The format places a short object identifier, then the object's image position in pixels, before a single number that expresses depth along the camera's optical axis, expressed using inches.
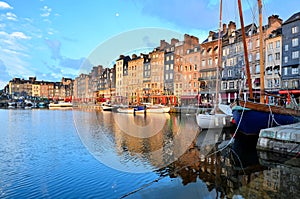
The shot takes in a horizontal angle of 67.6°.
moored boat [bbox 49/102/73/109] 4511.6
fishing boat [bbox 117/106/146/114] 2139.6
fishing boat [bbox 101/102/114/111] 2938.5
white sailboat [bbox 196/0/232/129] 944.3
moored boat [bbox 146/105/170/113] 2092.8
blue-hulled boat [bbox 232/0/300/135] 668.7
